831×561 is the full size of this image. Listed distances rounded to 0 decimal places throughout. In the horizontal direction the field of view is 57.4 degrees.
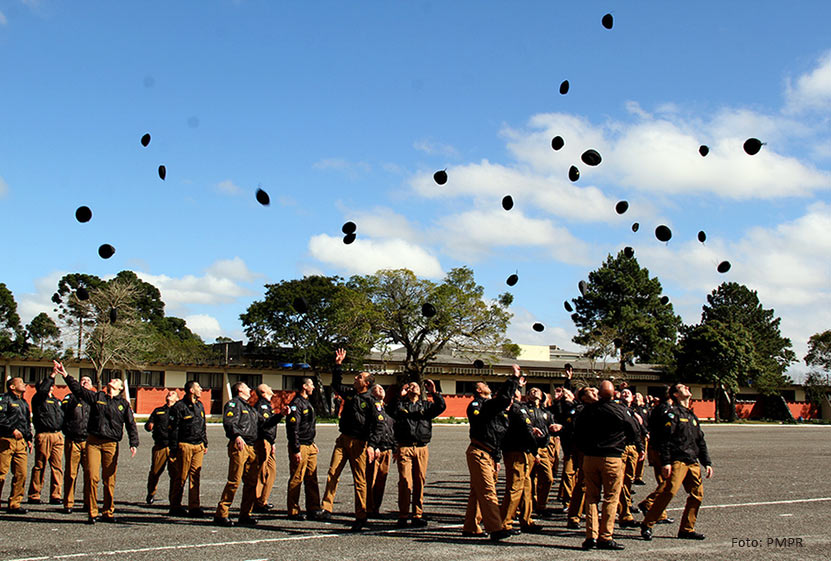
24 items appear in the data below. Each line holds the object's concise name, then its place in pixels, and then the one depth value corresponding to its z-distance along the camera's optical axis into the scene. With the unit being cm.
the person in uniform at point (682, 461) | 973
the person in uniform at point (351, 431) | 1080
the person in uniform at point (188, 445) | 1116
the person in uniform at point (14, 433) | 1163
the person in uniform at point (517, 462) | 982
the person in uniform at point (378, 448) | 1072
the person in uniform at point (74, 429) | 1170
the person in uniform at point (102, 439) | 1049
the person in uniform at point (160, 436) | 1222
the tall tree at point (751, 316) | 9300
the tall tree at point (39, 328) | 7494
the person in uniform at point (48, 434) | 1245
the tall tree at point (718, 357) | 6931
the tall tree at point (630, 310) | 8594
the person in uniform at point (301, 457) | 1109
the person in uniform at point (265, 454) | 1102
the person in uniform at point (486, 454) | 950
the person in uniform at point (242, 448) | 1028
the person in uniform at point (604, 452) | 899
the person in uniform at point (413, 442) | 1063
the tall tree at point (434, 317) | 5600
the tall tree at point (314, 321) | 5650
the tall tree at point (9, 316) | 7766
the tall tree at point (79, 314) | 5350
